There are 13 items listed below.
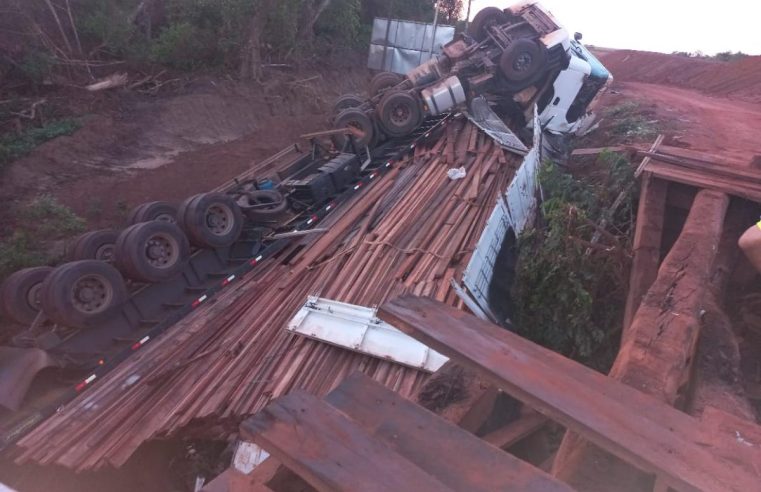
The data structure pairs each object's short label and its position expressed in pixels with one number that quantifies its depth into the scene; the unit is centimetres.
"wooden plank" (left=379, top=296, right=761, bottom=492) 170
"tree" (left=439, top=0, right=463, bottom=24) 2338
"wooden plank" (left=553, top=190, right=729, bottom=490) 201
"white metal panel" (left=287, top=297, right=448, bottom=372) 500
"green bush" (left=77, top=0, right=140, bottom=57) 1434
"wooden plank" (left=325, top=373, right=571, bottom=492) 169
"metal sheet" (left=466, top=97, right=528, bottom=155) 875
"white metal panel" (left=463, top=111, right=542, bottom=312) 587
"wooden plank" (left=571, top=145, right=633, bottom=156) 764
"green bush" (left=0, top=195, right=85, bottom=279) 764
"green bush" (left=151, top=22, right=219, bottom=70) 1558
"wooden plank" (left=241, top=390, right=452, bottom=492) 165
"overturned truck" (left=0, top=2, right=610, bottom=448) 554
